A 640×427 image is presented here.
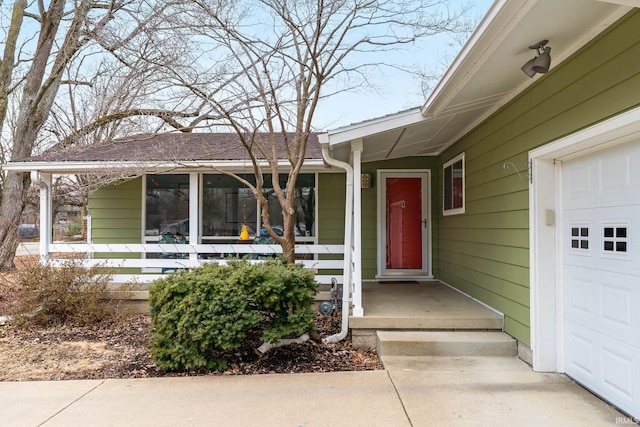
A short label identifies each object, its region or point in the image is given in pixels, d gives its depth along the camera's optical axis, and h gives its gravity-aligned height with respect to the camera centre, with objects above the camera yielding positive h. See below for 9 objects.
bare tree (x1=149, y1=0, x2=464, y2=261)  5.01 +2.31
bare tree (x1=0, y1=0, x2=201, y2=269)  5.66 +2.75
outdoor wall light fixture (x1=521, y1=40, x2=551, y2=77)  2.91 +1.17
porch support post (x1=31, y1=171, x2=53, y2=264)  6.20 +0.22
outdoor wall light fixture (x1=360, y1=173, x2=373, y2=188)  7.19 +0.75
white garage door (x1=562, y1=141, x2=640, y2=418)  2.71 -0.38
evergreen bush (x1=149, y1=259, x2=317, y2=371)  3.66 -0.83
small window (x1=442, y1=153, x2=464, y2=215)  5.93 +0.56
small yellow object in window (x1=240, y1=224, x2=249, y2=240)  6.57 -0.19
